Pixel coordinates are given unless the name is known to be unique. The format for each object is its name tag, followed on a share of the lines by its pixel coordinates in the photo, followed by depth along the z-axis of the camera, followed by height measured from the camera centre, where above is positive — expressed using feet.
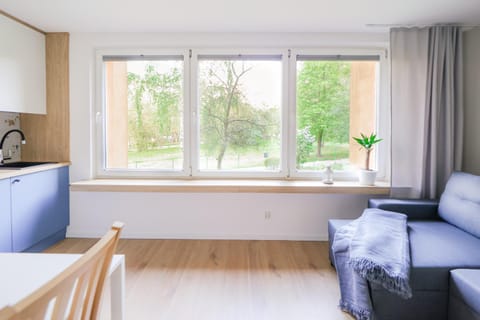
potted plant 10.59 -0.59
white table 3.00 -1.37
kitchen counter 8.48 -0.69
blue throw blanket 6.00 -2.31
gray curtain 10.12 +1.32
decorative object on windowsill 10.97 -0.96
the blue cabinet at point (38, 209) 8.89 -1.97
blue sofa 6.17 -2.22
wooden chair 1.68 -0.94
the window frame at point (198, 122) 11.34 +1.11
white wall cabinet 9.37 +2.53
